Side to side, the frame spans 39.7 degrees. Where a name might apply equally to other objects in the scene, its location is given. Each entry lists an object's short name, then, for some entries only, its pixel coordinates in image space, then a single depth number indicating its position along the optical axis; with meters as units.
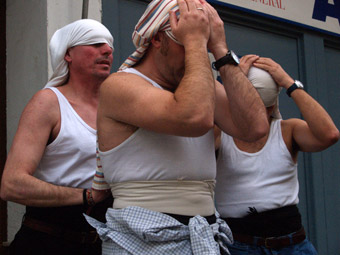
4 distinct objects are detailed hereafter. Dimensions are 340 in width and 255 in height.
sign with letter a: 4.82
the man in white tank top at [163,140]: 1.64
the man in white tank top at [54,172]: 2.08
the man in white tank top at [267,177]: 2.51
